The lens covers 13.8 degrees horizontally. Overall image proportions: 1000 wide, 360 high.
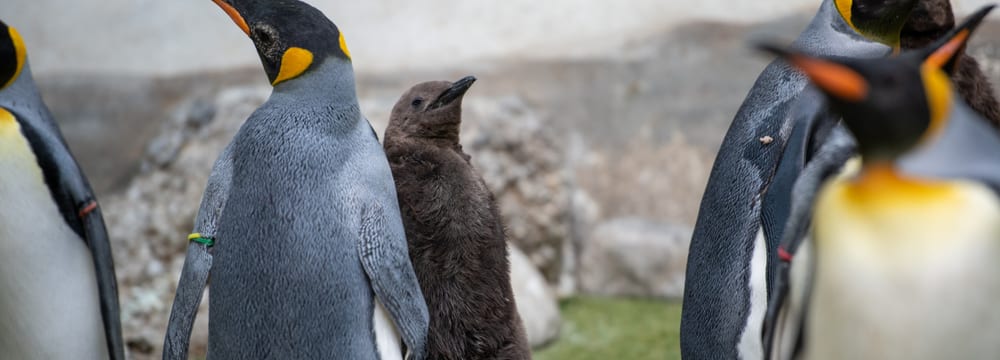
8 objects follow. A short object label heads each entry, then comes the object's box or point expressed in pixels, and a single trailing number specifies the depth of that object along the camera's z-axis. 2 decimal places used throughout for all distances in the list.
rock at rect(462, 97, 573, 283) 8.58
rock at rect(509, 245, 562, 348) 6.91
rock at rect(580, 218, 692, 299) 8.28
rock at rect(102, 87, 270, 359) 7.95
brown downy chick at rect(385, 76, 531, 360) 5.71
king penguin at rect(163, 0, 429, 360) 5.52
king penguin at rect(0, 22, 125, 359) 5.72
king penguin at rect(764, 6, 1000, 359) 5.08
